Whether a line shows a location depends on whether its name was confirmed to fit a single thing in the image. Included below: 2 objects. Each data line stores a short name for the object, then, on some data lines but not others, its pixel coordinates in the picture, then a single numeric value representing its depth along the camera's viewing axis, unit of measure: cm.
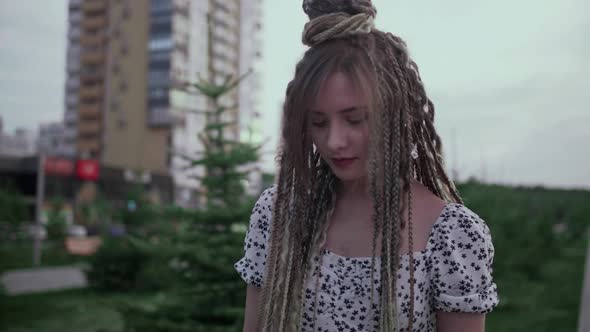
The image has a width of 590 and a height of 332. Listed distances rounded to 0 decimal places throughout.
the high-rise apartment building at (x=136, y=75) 5759
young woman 155
